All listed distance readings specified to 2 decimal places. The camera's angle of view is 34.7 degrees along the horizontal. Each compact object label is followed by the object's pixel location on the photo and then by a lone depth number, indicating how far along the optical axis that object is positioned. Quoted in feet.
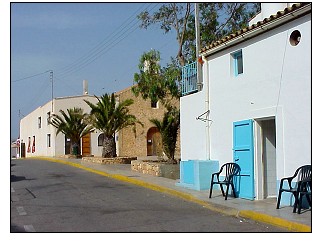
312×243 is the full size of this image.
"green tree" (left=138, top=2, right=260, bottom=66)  71.92
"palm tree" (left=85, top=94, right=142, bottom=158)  98.17
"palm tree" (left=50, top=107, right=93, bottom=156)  120.67
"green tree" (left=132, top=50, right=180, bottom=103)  68.90
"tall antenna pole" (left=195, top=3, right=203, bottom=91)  51.70
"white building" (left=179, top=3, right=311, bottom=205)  35.37
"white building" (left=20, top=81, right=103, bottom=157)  138.10
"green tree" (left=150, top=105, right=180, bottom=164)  68.49
